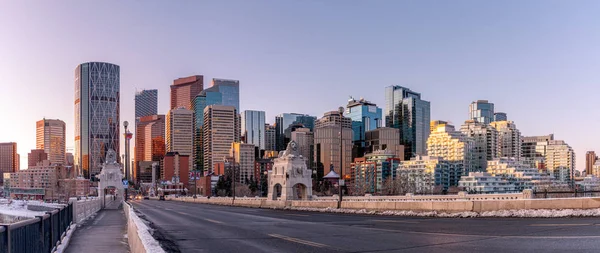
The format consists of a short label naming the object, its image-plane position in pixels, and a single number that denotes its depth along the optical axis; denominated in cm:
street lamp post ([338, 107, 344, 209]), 3619
